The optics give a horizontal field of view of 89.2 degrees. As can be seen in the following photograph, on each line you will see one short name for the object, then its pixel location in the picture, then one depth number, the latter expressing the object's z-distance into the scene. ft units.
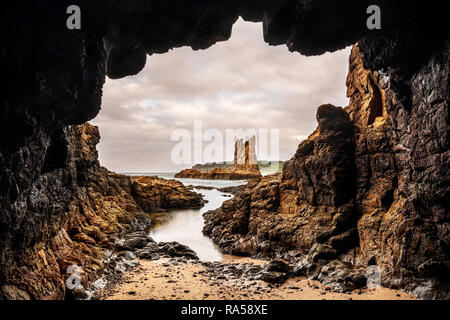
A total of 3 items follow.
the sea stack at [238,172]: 429.79
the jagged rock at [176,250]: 57.93
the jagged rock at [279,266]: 43.24
